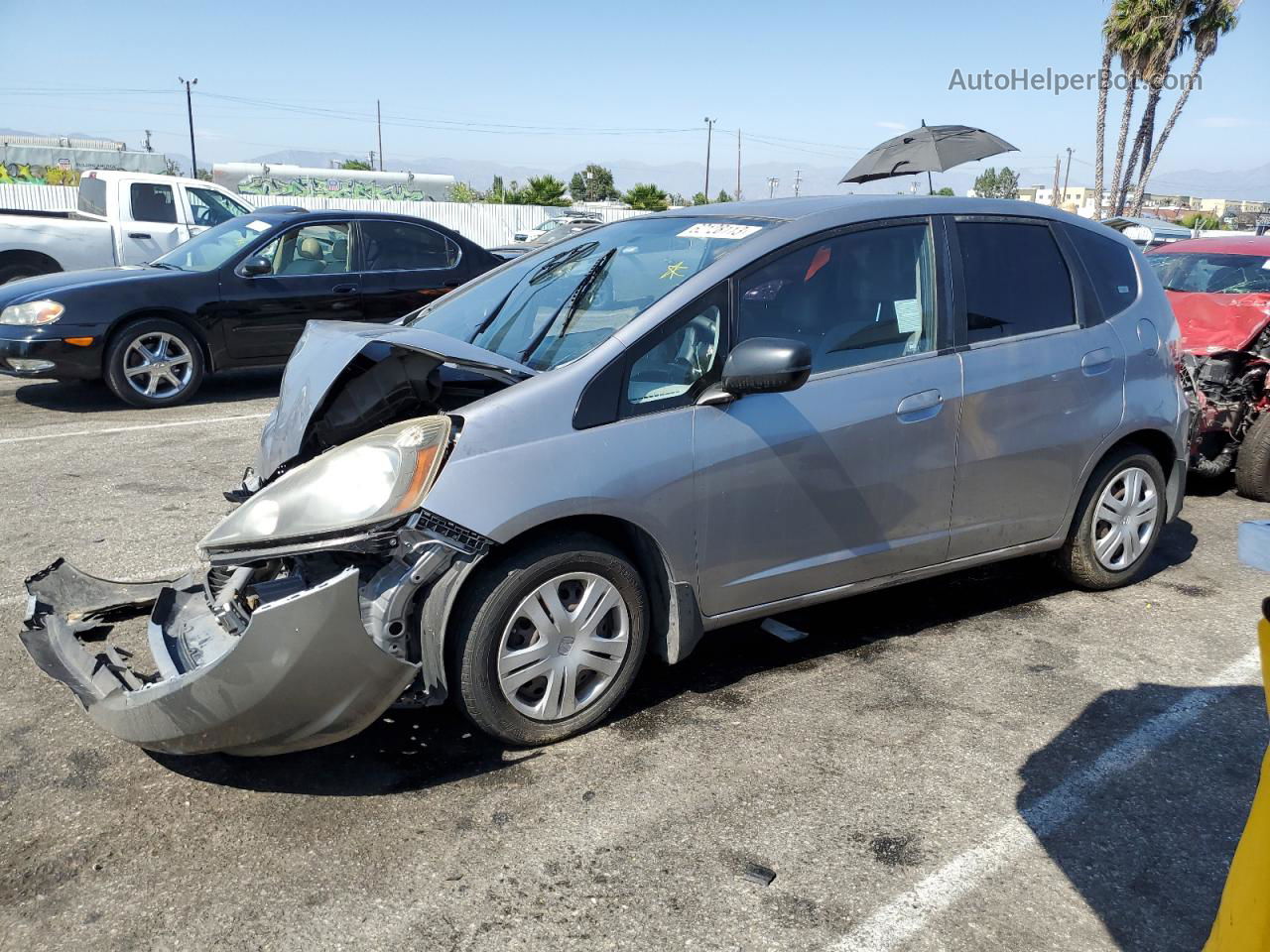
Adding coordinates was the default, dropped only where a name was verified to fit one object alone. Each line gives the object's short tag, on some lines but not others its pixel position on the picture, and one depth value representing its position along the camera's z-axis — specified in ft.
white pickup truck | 40.06
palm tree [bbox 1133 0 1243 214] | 93.56
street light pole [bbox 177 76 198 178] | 231.03
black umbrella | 27.63
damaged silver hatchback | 9.91
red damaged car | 21.76
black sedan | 27.50
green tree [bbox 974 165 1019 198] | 412.57
